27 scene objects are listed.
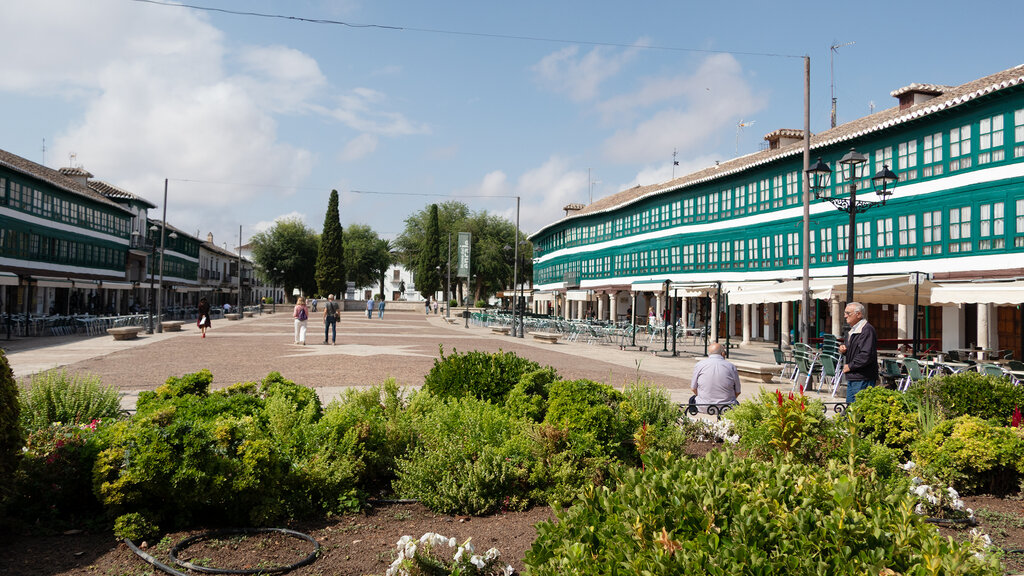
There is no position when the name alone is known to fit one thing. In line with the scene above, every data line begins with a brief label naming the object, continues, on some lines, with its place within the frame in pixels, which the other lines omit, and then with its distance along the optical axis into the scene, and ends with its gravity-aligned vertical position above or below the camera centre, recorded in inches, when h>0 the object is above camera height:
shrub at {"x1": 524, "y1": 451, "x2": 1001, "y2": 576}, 82.2 -29.2
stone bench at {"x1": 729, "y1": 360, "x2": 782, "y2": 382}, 586.9 -56.9
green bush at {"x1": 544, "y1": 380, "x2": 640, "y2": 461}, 211.4 -38.1
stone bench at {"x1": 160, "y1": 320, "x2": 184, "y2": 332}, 1214.7 -58.5
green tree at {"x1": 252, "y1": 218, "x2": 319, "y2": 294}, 3171.8 +192.3
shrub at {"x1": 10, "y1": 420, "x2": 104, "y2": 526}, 177.2 -49.5
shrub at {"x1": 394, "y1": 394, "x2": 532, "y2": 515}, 194.7 -49.5
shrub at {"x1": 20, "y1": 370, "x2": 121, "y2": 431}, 234.1 -39.2
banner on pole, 1679.4 +114.9
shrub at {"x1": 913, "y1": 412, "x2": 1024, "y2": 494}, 217.2 -47.8
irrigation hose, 146.9 -59.3
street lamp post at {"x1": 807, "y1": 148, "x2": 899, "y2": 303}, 531.8 +102.2
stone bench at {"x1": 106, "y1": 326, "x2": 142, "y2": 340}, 949.2 -56.1
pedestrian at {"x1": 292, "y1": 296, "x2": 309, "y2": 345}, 891.8 -31.2
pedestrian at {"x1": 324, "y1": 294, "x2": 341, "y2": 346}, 917.4 -24.8
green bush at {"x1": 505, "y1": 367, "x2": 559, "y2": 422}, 243.6 -35.4
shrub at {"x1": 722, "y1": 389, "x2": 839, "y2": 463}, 174.7 -35.6
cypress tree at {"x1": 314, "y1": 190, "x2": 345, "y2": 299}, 2970.0 +175.2
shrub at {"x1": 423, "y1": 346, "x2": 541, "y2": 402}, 283.4 -31.8
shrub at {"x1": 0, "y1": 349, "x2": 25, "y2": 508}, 157.0 -32.6
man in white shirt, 331.0 -38.3
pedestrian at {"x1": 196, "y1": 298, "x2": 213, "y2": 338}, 997.8 -32.0
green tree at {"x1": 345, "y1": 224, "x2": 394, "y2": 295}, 3651.6 +226.5
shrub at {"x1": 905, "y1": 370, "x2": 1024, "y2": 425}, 272.7 -35.3
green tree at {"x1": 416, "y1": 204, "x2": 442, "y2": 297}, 3073.3 +171.1
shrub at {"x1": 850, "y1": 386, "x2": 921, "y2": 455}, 249.9 -42.1
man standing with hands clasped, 313.7 -22.5
